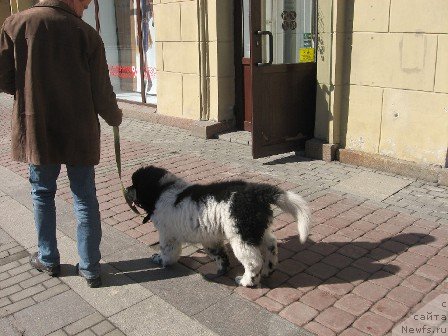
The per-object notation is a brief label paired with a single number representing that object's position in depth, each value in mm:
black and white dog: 3240
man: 3105
